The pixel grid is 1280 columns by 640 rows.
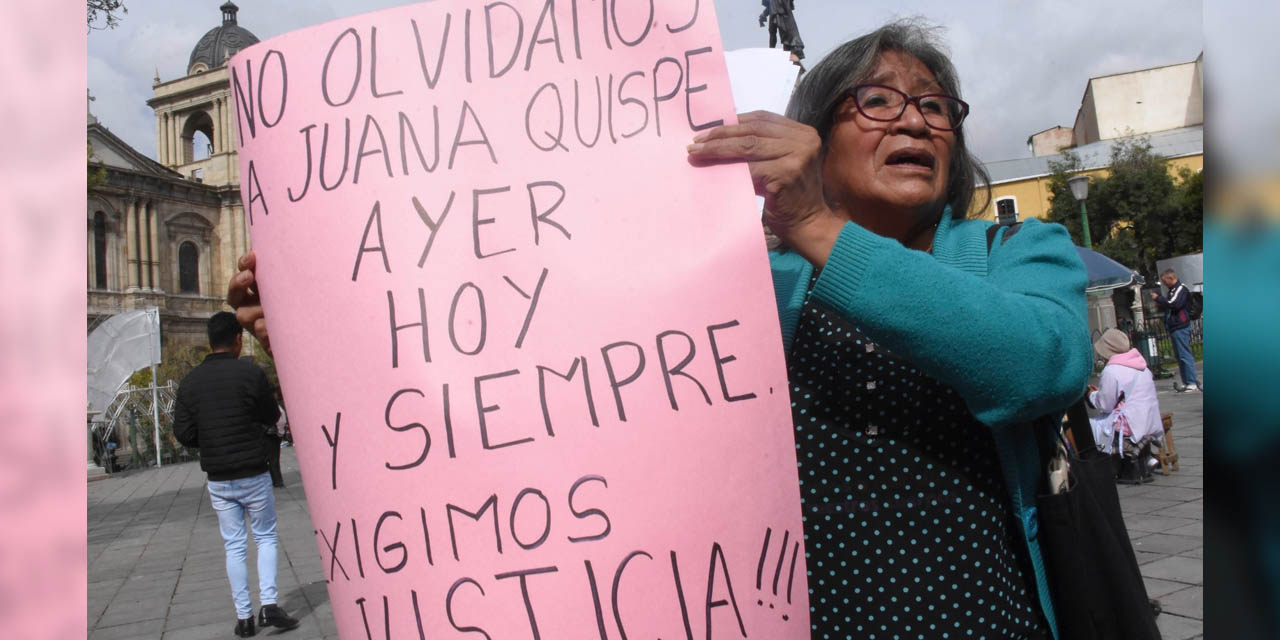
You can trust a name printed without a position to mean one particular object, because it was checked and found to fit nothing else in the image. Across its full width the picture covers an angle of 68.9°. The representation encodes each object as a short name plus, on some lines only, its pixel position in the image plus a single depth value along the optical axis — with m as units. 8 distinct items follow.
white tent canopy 18.38
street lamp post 15.92
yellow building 39.88
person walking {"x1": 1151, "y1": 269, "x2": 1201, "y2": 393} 12.21
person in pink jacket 6.87
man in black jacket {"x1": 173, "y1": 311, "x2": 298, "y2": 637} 4.96
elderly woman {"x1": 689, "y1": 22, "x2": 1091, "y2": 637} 1.01
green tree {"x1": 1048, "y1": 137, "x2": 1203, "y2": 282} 31.77
